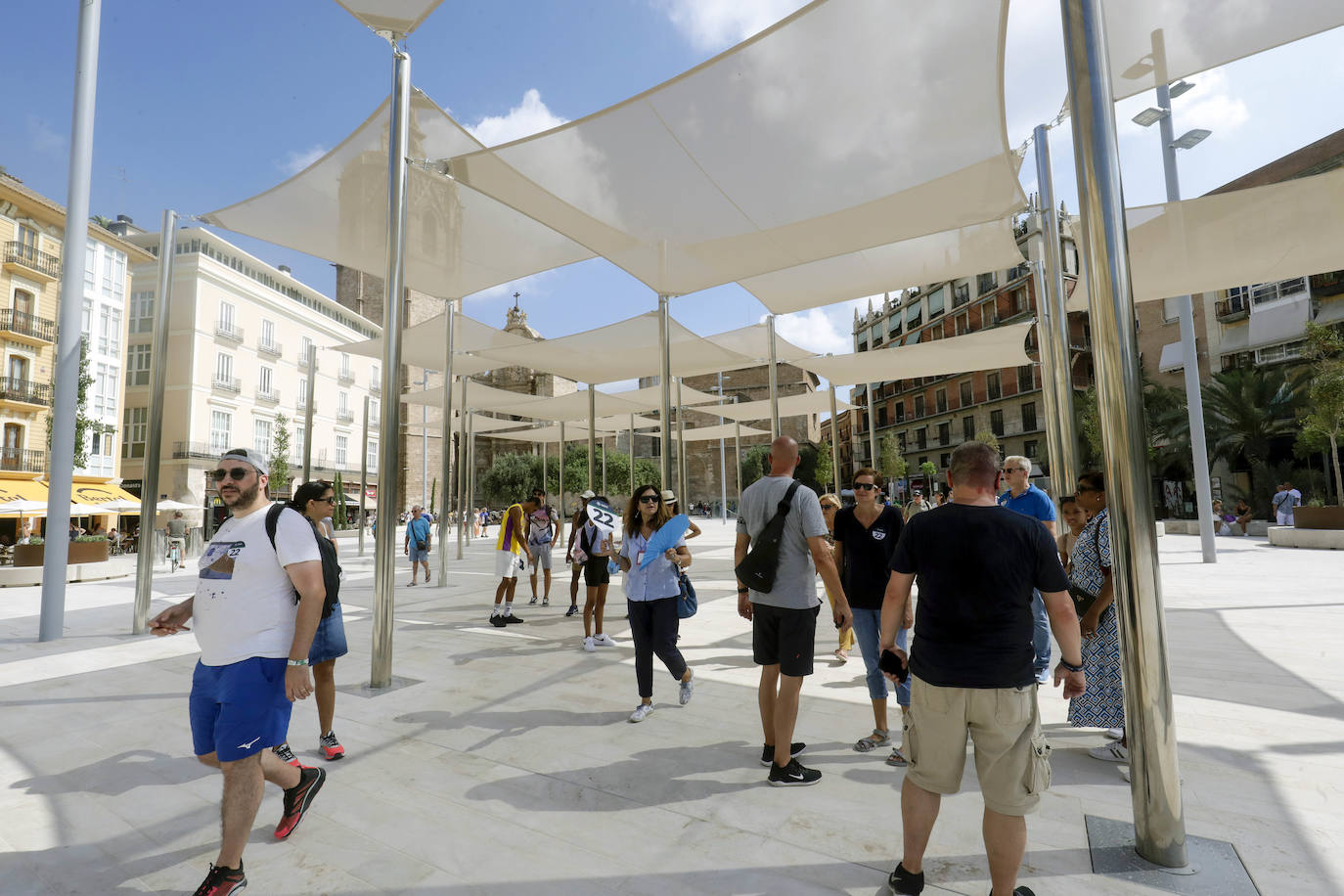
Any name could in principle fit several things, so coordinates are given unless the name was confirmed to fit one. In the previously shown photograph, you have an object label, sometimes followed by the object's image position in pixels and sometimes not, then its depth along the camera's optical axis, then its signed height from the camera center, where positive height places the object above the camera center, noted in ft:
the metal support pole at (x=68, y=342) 19.89 +5.14
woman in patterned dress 9.89 -2.26
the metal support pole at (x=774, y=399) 29.86 +4.73
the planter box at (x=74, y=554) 37.11 -2.07
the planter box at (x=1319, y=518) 41.88 -1.51
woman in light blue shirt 12.42 -1.97
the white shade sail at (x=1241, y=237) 18.62 +7.82
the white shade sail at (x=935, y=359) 32.89 +7.63
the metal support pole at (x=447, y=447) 31.68 +3.10
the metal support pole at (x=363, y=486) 50.26 +2.02
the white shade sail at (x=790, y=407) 57.82 +8.71
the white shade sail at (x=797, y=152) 13.24 +8.44
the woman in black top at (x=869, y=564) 11.31 -1.05
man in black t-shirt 6.21 -1.58
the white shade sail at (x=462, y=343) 35.94 +9.21
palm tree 70.85 +8.72
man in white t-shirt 6.77 -1.30
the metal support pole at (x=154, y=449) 20.62 +2.07
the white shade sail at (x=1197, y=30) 13.74 +9.80
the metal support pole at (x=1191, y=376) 34.01 +6.25
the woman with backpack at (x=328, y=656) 10.38 -2.24
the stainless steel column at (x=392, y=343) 14.84 +3.85
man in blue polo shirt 13.46 -0.10
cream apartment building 88.28 +21.05
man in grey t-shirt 9.32 -1.54
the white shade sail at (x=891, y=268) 23.15 +9.00
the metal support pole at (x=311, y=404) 42.22 +7.13
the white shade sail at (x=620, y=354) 34.27 +8.35
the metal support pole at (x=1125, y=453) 7.09 +0.50
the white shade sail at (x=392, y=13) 14.67 +10.99
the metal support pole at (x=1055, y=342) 18.35 +4.60
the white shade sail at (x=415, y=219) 19.72 +9.66
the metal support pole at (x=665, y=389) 20.95 +3.76
